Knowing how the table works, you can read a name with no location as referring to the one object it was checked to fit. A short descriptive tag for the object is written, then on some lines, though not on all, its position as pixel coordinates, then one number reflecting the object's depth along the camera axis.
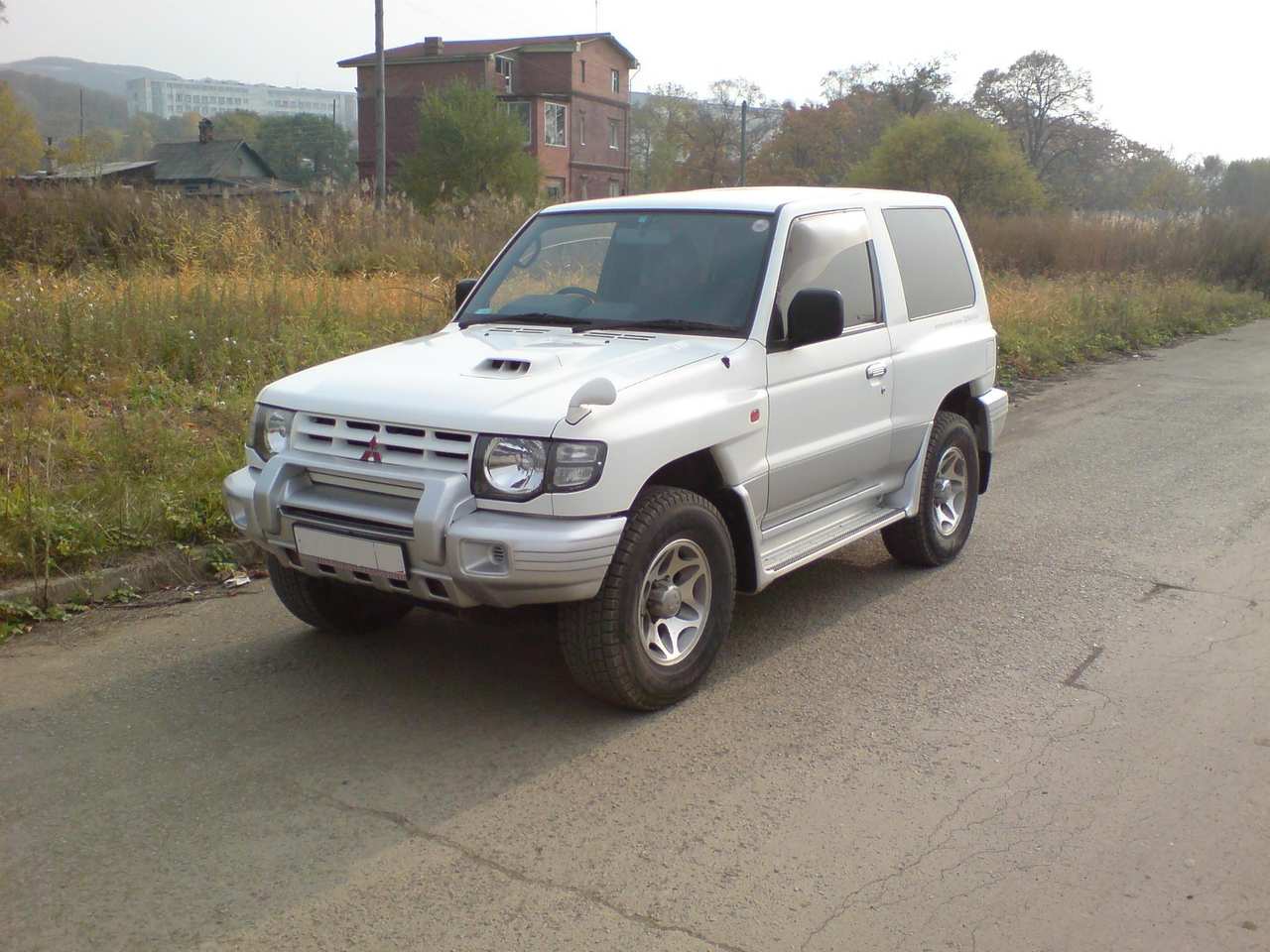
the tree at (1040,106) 70.38
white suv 4.20
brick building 63.28
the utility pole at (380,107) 31.53
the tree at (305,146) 104.44
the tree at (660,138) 88.69
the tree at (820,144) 73.75
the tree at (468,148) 52.50
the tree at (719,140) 82.94
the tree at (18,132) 75.25
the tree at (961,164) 49.34
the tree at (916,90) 72.94
